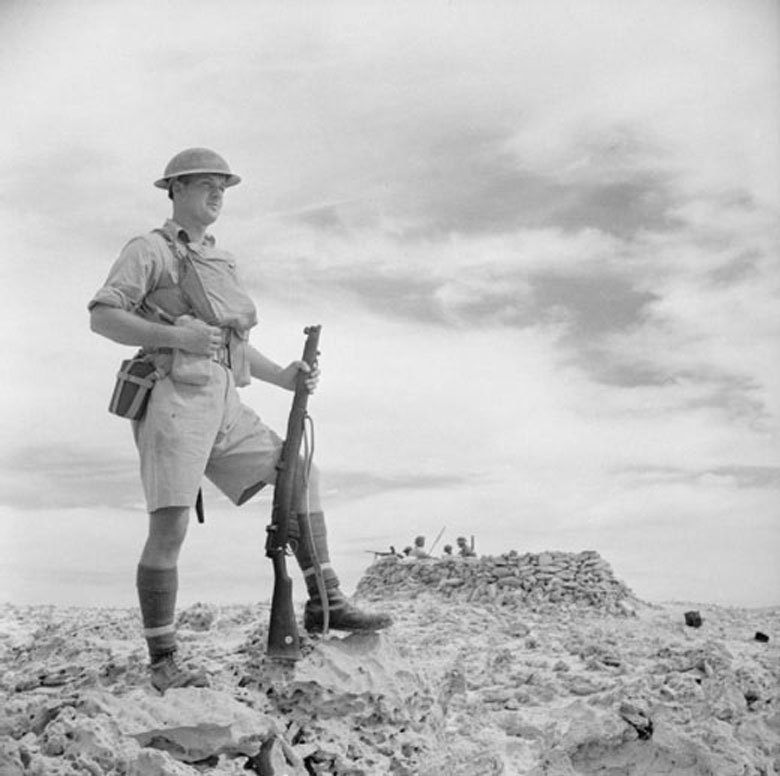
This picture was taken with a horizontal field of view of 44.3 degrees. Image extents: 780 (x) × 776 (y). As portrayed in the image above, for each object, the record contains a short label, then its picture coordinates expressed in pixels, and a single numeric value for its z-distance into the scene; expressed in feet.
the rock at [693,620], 45.34
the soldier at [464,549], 49.43
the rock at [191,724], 11.50
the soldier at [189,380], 13.16
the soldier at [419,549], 49.49
